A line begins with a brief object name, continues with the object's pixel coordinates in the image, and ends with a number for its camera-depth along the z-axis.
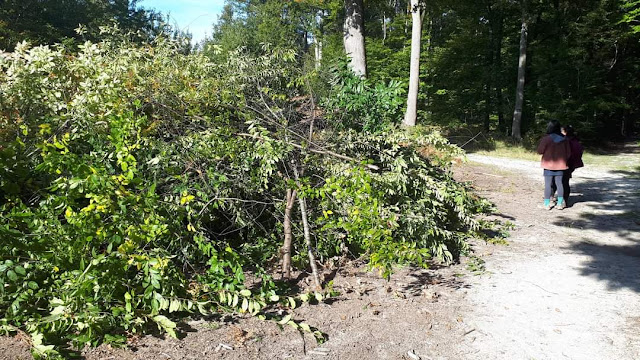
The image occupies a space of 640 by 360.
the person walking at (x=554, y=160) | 7.66
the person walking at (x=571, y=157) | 7.93
